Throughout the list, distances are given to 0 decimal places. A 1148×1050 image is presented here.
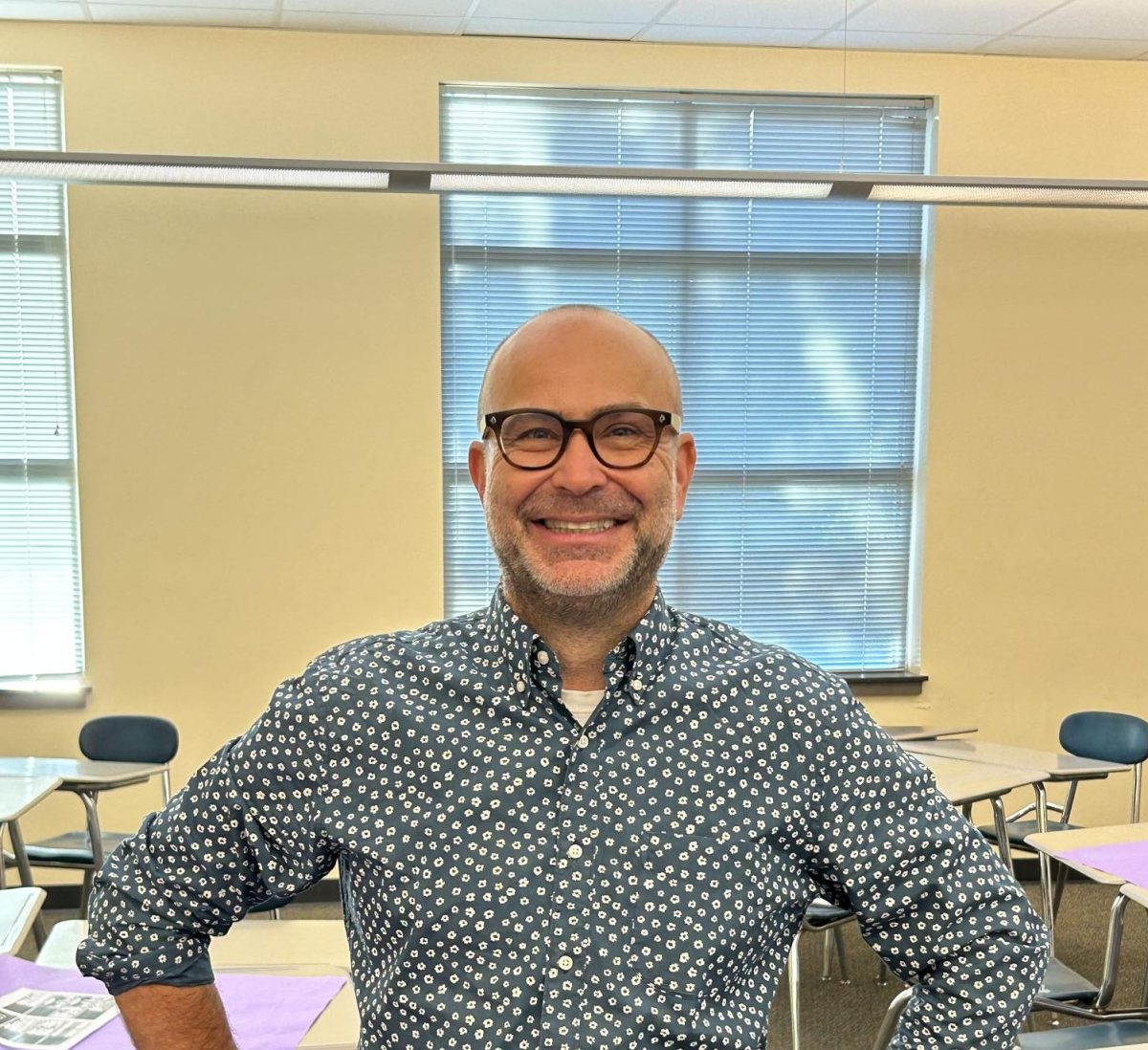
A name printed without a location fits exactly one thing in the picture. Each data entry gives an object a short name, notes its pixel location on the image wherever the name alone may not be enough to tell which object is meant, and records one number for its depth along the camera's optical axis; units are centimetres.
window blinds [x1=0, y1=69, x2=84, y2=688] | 499
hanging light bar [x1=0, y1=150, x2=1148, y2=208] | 376
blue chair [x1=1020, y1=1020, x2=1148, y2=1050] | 248
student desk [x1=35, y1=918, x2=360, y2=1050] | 209
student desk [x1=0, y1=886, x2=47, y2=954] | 226
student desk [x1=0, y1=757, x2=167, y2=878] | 404
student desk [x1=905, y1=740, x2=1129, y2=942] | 412
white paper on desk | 179
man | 123
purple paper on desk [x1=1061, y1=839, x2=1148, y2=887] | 281
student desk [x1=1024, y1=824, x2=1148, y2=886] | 301
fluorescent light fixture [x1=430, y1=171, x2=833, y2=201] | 394
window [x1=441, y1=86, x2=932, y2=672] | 526
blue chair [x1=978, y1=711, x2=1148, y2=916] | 452
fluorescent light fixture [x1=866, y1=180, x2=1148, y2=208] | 410
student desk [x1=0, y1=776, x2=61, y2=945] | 354
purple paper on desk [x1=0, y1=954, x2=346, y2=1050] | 183
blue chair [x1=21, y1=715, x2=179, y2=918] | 452
